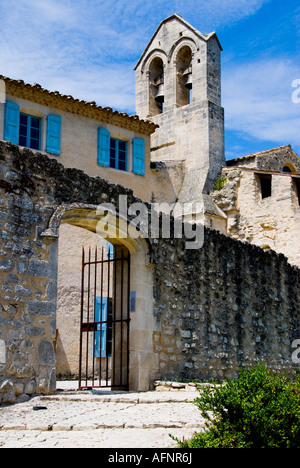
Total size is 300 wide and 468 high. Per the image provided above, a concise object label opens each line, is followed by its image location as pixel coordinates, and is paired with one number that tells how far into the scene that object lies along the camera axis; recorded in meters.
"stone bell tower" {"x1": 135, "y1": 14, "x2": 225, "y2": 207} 21.91
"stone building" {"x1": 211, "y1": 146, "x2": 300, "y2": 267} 19.11
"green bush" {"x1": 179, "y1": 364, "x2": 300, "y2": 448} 4.74
